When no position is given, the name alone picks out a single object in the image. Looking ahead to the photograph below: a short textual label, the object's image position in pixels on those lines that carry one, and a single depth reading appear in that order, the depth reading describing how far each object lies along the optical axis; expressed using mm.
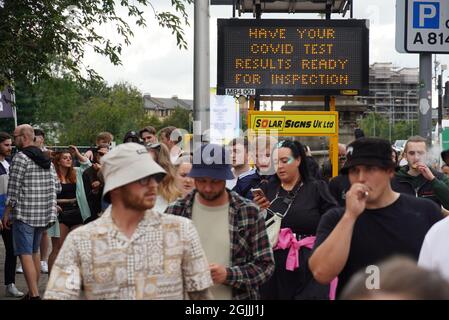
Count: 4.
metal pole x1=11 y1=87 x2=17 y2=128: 12369
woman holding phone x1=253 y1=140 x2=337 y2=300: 6211
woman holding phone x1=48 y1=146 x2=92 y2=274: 10094
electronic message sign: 11766
